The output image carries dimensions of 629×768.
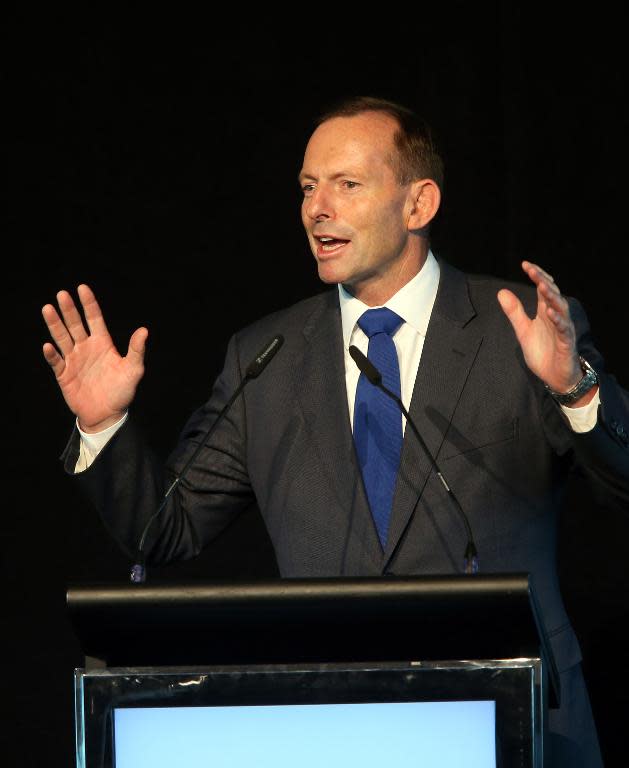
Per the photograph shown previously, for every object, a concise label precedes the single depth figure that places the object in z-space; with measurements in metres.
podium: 8.92
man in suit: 9.51
